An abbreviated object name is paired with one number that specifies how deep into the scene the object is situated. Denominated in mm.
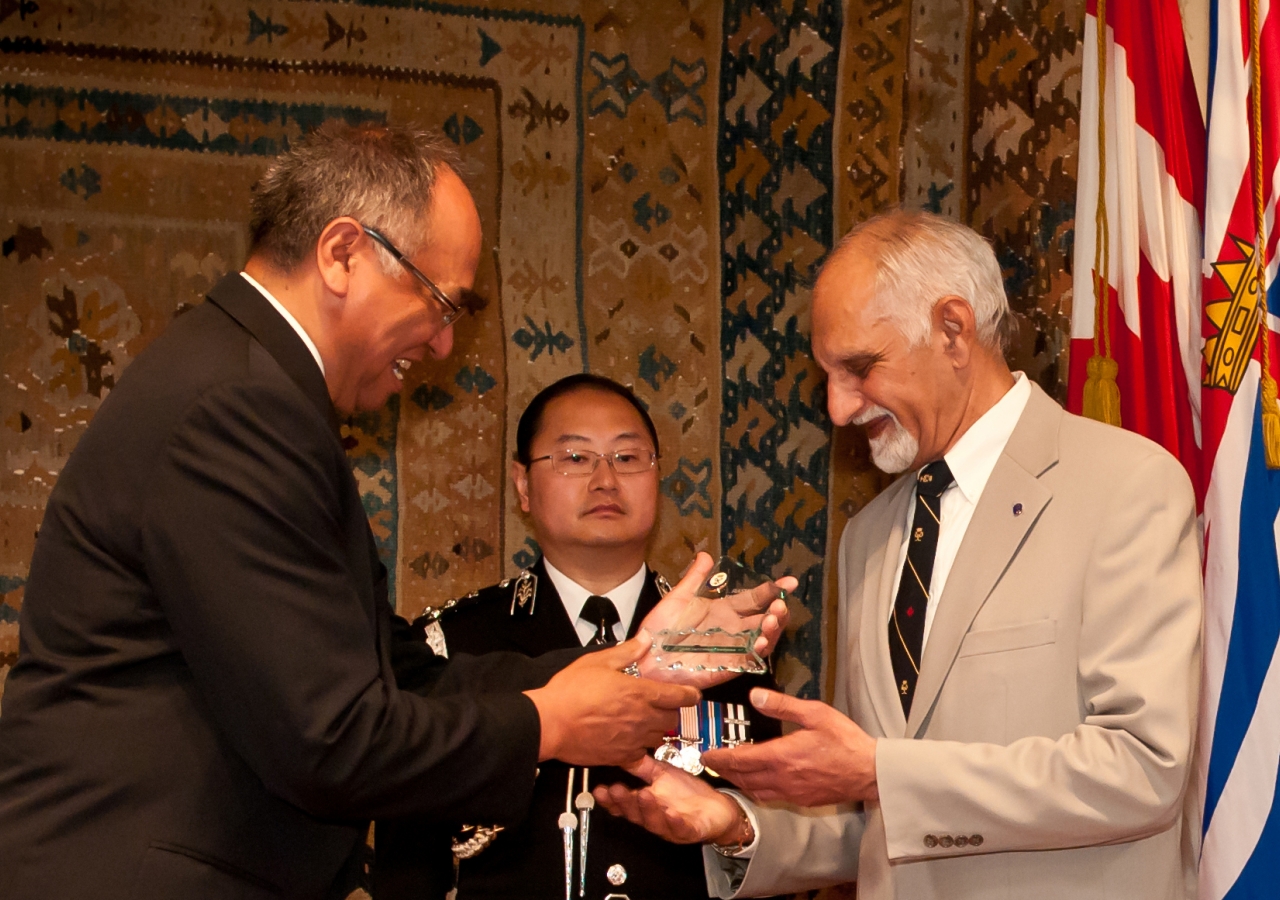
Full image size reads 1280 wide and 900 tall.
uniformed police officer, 2600
